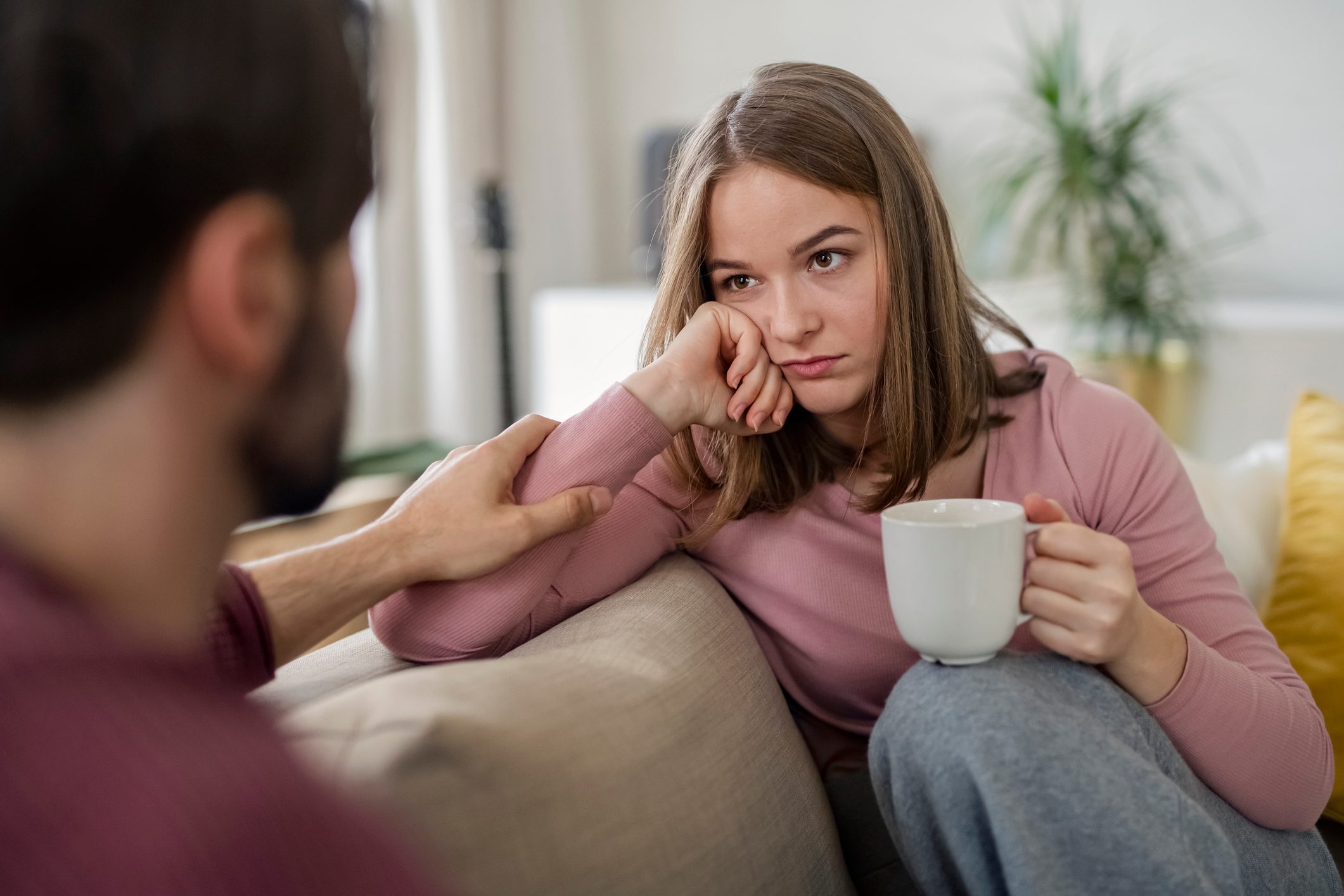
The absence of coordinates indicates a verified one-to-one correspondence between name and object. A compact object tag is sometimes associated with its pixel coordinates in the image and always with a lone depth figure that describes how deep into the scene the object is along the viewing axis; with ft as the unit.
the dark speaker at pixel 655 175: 11.60
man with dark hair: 1.25
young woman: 2.59
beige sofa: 1.82
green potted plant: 8.64
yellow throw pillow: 4.16
